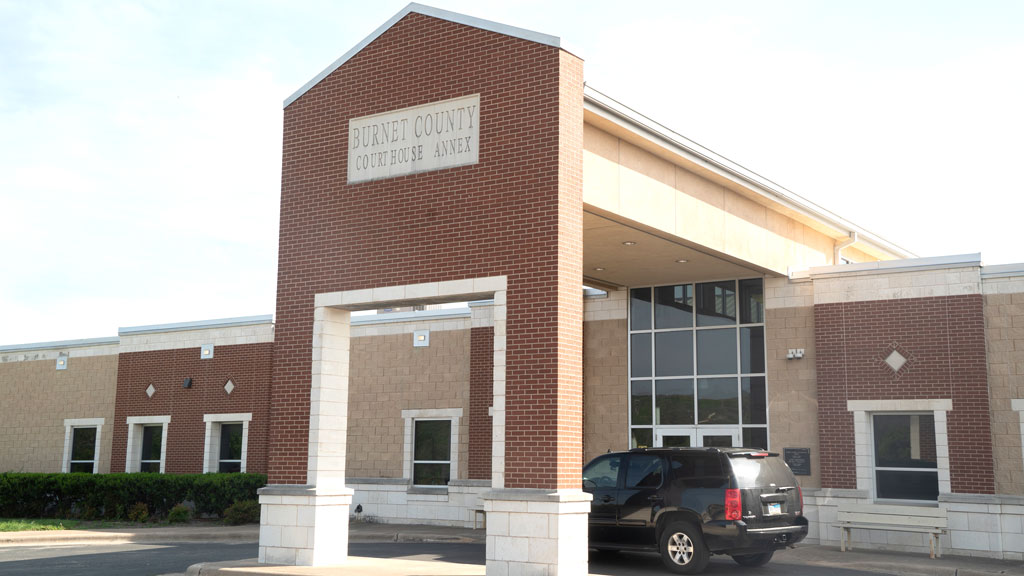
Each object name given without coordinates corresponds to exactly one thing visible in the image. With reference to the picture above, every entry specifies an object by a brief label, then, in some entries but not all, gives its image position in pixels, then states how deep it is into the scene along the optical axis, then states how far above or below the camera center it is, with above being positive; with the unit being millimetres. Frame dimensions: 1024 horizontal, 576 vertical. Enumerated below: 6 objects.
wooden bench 16828 -1271
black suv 14000 -896
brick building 13633 +2235
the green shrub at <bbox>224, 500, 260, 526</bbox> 23219 -1785
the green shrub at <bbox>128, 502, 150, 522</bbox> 24042 -1899
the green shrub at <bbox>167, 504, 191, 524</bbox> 23609 -1893
